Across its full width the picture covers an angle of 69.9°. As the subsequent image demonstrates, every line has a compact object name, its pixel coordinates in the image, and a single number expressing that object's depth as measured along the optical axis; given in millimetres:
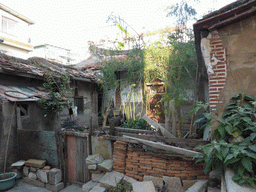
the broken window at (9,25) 14027
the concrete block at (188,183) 3604
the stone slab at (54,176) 4984
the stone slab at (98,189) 3990
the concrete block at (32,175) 5275
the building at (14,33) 13891
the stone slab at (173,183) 3653
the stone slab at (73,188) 4952
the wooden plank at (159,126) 5406
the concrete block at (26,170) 5402
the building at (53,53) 17053
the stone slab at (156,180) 3809
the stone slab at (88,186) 4305
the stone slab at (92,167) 4531
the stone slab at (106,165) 4406
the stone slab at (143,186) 3557
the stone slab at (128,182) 4026
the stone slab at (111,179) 4025
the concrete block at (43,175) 5082
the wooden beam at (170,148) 3479
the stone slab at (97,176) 4478
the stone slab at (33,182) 5200
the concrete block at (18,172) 5398
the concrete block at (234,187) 2336
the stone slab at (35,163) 5168
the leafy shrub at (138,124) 7495
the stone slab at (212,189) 2970
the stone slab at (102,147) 4758
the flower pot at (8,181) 4699
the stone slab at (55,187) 4988
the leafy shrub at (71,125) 7417
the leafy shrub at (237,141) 2514
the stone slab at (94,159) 4594
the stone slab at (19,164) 5317
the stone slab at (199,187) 3135
